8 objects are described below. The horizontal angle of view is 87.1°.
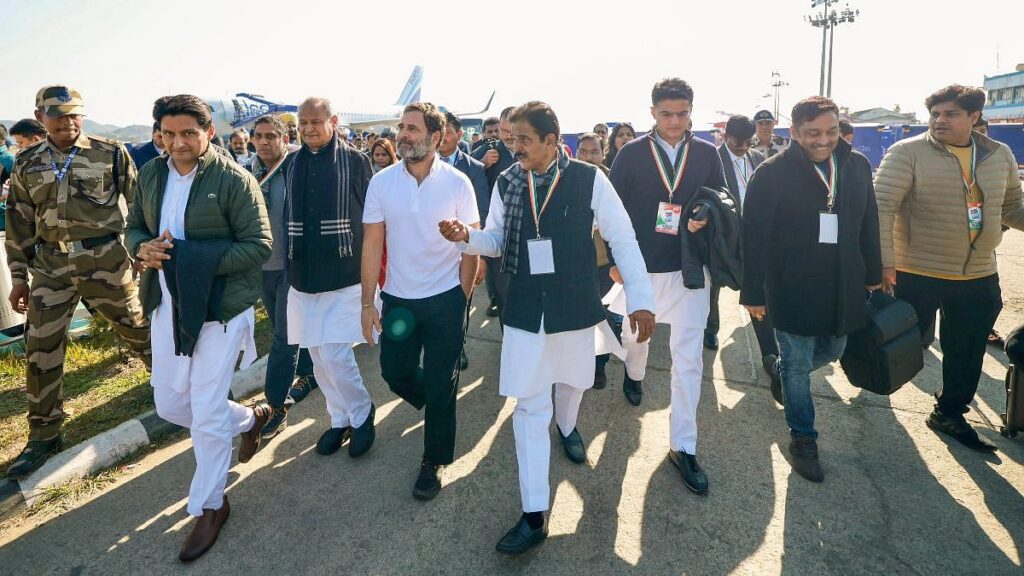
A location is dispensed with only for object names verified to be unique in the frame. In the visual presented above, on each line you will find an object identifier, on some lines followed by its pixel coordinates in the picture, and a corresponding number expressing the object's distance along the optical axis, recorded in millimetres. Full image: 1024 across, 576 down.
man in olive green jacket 2678
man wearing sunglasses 4520
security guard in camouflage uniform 3543
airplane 29298
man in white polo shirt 2959
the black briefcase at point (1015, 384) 3264
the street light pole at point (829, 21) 36875
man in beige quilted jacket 3404
